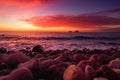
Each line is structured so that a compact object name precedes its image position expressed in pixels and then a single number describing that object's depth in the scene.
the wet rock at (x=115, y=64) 1.98
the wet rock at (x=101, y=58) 2.41
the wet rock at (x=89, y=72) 1.59
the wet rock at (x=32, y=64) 1.65
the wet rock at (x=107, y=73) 1.58
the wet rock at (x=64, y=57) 2.64
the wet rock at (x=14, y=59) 2.01
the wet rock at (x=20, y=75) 1.38
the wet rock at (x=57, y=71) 1.65
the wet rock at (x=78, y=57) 2.67
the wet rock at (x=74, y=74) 1.43
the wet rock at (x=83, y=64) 1.88
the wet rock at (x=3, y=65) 1.93
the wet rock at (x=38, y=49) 4.63
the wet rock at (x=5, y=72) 1.71
